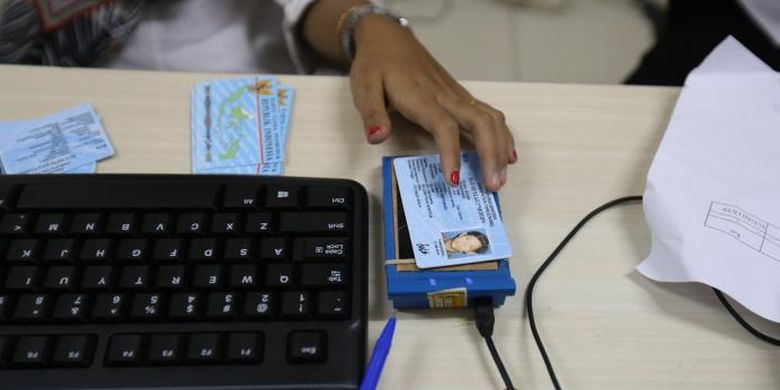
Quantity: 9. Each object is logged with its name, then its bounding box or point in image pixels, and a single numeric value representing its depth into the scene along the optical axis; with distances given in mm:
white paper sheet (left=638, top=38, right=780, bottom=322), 422
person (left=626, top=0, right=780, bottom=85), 787
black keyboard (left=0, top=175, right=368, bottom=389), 363
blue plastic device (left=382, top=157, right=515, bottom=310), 396
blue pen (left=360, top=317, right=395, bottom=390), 365
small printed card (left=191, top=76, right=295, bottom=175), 499
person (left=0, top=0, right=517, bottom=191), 486
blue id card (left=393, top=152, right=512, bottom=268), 413
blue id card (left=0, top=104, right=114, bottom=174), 491
